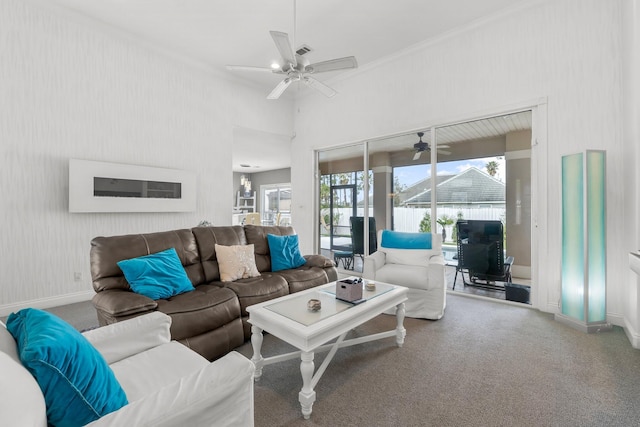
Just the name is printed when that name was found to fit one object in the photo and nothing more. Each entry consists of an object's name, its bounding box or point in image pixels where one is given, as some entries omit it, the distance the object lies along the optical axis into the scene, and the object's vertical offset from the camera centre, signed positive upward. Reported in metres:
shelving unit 11.39 +0.45
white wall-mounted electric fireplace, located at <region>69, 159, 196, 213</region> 3.50 +0.35
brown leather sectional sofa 2.01 -0.62
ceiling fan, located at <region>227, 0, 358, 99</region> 2.73 +1.43
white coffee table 1.65 -0.68
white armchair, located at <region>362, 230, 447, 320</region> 2.97 -0.60
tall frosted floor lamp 2.68 -0.26
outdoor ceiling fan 4.23 +1.00
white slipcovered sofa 0.68 -0.58
